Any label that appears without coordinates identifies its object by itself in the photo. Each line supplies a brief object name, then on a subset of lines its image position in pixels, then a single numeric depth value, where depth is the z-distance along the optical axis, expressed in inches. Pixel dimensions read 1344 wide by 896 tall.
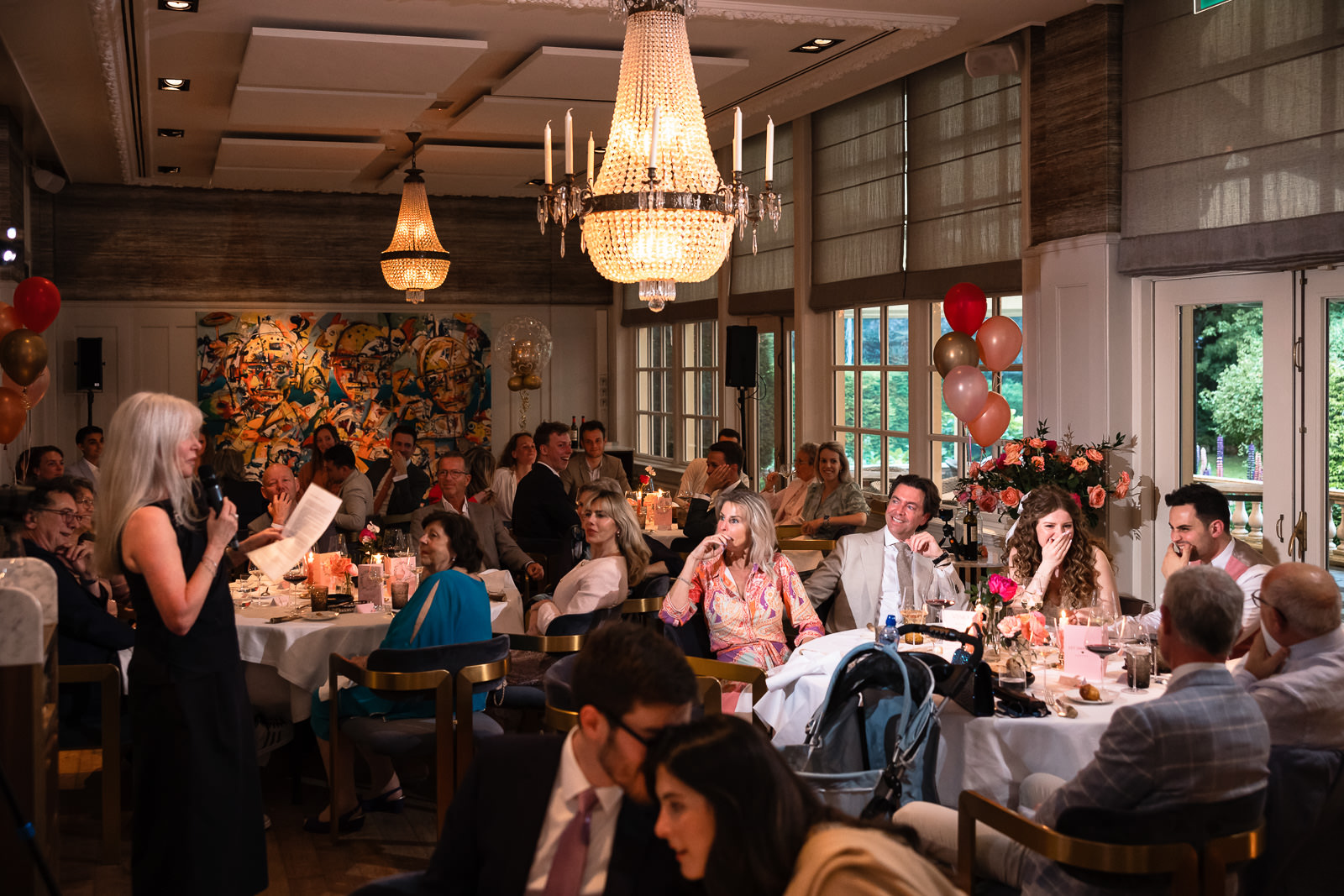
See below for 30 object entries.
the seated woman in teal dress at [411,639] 173.3
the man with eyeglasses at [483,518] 275.1
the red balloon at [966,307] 274.2
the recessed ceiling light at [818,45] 277.4
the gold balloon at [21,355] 286.7
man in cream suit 198.2
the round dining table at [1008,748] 137.6
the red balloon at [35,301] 311.9
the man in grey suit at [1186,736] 106.0
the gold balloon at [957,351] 272.7
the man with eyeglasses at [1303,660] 123.7
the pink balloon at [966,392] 265.1
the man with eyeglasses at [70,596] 175.2
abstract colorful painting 502.3
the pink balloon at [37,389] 315.0
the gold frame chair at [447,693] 164.7
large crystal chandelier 171.5
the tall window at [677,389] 467.8
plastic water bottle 154.3
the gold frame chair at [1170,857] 106.7
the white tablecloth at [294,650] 192.5
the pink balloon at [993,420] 266.8
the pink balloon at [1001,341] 262.4
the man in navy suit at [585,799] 81.0
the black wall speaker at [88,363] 462.0
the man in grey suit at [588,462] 368.8
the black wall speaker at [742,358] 390.0
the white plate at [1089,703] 143.9
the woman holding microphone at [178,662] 121.2
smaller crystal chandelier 384.2
